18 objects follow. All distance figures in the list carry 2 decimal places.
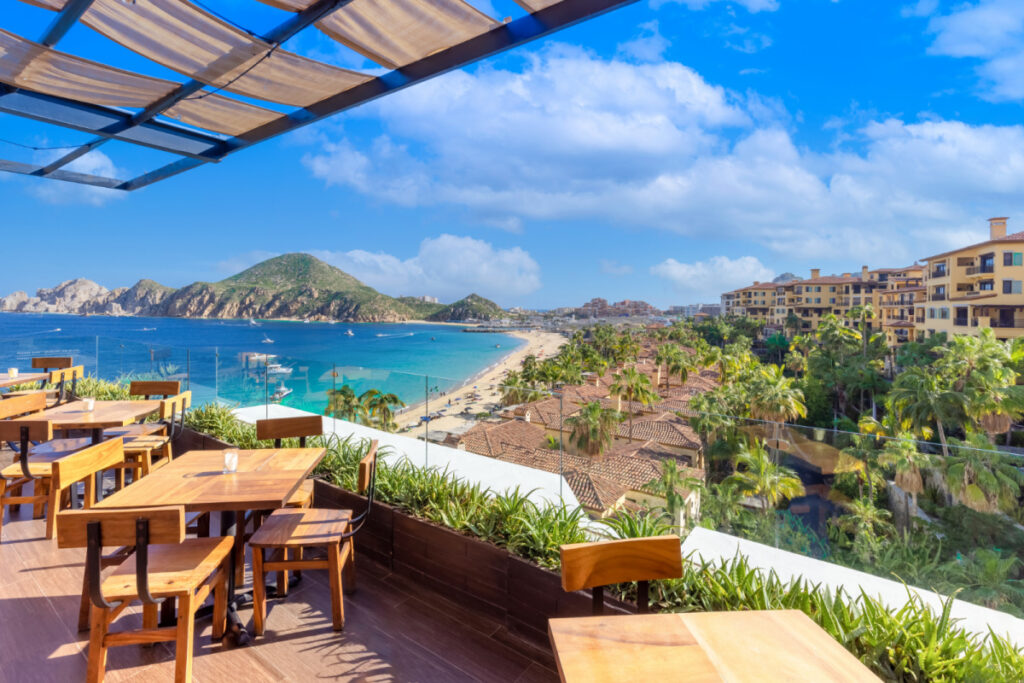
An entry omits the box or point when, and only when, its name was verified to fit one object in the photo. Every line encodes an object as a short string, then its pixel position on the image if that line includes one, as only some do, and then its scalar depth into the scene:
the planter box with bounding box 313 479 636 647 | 2.45
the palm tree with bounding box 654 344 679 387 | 45.41
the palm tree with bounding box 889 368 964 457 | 23.66
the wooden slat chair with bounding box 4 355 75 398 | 7.43
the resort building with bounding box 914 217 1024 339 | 34.56
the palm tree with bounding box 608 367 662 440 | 30.92
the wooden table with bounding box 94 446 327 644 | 2.23
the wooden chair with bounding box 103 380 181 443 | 5.06
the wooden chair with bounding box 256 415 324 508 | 3.47
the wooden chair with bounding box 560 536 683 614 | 1.67
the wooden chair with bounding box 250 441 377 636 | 2.50
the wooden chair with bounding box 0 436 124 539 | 2.56
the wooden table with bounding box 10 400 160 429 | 3.82
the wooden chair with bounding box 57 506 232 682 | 1.77
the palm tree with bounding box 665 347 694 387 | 42.16
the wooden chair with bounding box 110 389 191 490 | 4.00
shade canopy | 2.46
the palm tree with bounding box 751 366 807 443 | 26.62
